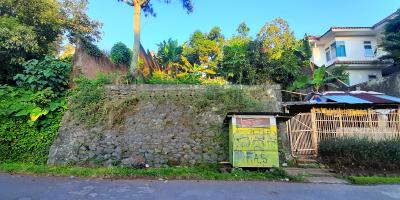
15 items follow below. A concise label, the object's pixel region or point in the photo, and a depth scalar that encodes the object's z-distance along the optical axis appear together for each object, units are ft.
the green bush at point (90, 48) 42.68
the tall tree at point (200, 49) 73.41
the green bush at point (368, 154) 35.01
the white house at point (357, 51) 74.23
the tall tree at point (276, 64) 54.03
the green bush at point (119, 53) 50.21
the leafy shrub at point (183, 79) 42.42
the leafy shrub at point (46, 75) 37.06
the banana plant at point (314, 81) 54.80
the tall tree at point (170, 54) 61.11
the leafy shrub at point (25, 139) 33.17
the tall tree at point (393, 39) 61.46
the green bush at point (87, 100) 35.91
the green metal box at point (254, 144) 29.55
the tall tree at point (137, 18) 44.09
